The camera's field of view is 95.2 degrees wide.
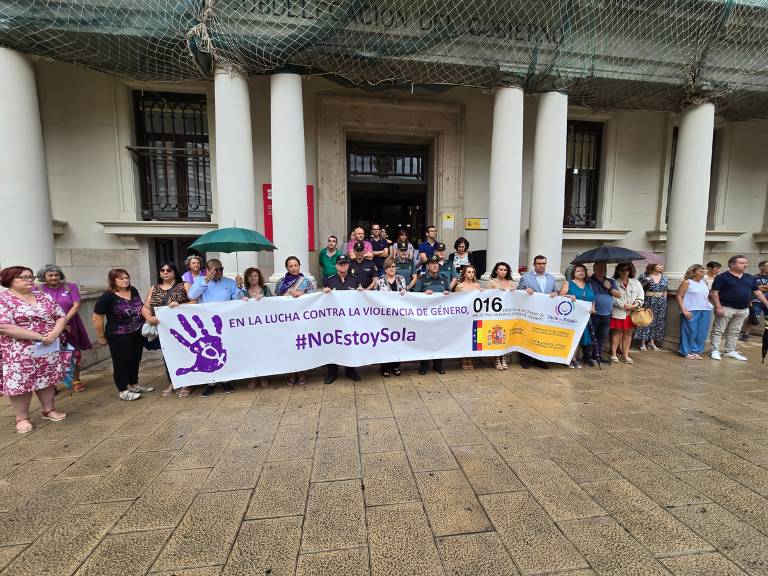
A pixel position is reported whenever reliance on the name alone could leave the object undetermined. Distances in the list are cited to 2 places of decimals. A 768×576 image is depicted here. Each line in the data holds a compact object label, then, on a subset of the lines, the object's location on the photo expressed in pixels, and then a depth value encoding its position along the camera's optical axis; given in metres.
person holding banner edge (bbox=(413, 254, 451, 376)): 5.15
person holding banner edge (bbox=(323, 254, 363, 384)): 4.84
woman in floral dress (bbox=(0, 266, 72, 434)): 3.34
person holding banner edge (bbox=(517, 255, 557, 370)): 5.48
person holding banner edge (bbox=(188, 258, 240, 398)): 4.64
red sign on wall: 8.05
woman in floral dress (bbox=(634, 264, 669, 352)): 6.32
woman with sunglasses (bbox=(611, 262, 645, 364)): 5.64
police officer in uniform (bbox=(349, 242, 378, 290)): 5.46
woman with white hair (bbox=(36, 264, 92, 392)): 4.43
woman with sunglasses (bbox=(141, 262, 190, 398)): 4.29
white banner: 4.39
